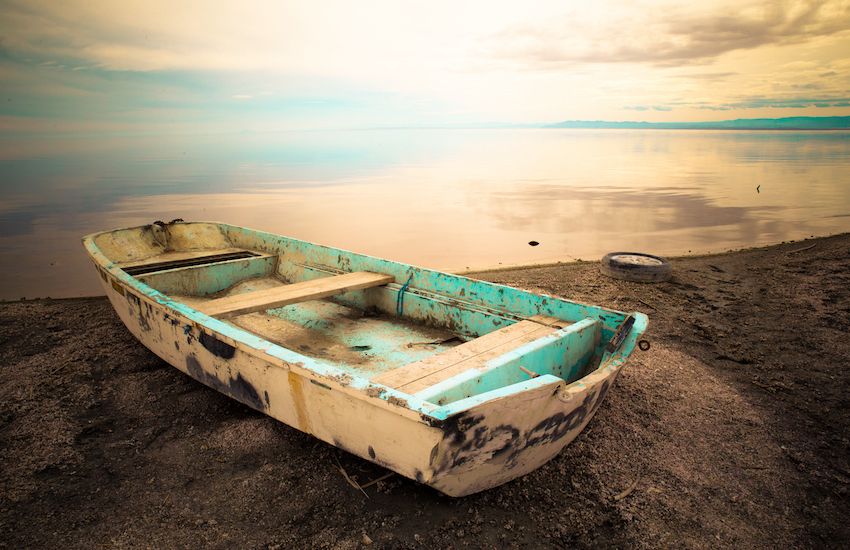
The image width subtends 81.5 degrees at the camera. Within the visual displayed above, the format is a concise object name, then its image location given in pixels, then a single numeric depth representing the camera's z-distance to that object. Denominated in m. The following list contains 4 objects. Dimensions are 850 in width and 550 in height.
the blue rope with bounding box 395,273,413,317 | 4.41
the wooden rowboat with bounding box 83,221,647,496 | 2.23
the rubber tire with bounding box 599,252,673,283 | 6.71
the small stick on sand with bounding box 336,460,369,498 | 2.76
